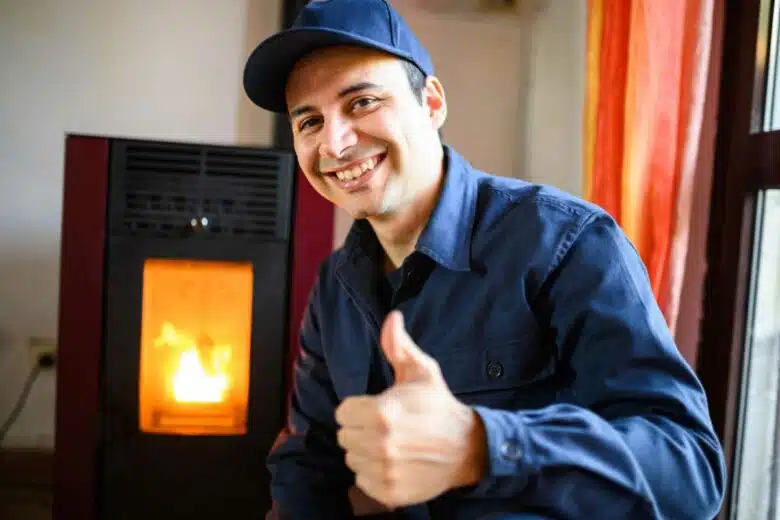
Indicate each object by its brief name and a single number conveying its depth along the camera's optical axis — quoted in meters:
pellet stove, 1.23
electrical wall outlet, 1.62
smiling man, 0.54
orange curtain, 1.01
